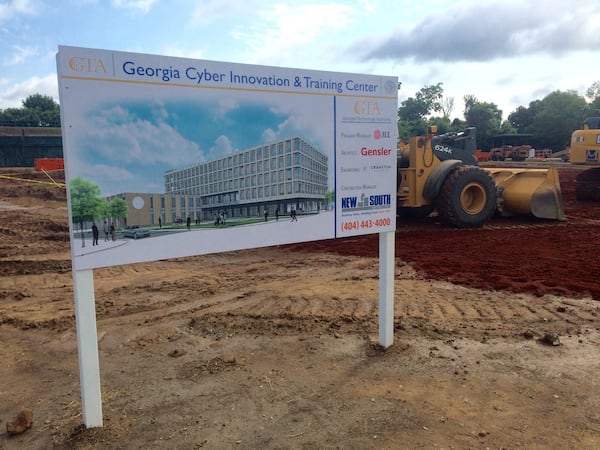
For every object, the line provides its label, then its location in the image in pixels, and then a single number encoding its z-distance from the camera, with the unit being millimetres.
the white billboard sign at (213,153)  2928
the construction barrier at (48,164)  32656
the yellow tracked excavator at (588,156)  17344
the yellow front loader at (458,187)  11477
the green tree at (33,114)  59062
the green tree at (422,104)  92562
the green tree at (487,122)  62844
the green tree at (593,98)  66531
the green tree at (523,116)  73500
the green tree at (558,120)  61938
